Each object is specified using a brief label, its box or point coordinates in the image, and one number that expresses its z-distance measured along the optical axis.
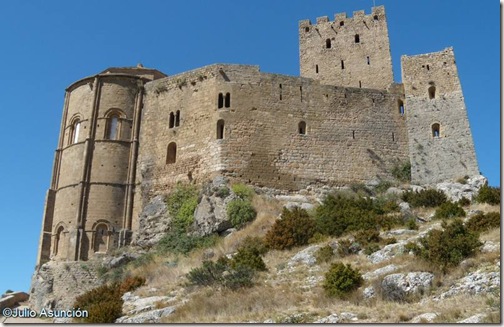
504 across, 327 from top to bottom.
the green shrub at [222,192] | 21.09
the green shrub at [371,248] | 14.49
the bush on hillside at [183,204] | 21.81
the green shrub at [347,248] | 14.95
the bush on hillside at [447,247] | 11.77
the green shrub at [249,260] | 14.93
